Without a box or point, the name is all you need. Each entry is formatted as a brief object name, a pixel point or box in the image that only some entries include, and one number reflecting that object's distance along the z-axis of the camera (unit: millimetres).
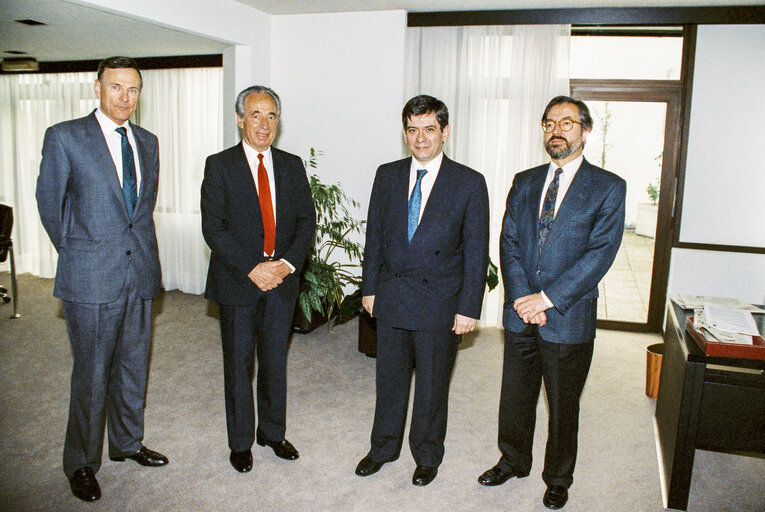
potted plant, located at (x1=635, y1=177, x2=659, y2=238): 5328
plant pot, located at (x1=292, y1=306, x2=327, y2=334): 5129
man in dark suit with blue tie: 2551
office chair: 5375
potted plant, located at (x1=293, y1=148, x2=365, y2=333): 4742
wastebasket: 3898
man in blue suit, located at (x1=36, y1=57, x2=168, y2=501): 2477
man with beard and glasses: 2389
